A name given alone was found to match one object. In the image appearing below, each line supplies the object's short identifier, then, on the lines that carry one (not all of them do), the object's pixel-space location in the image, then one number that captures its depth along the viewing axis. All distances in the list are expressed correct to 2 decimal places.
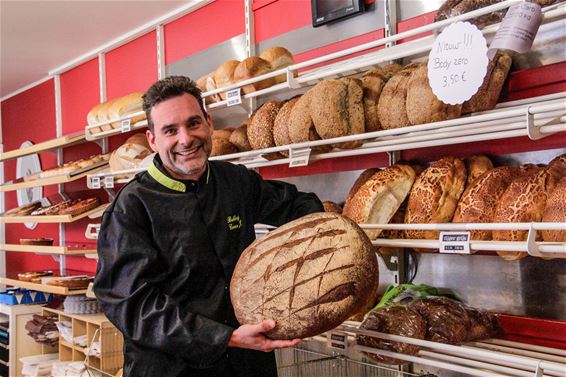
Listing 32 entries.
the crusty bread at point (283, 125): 2.23
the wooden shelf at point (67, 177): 3.85
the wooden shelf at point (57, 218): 3.92
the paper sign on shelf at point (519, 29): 1.44
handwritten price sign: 1.48
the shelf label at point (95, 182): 3.62
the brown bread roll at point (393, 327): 1.71
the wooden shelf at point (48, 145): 3.96
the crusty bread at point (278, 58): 2.54
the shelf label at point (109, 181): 3.53
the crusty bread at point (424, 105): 1.72
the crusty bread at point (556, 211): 1.47
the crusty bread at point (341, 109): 1.97
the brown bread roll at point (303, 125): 2.09
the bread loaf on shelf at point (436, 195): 1.80
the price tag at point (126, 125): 3.18
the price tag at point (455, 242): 1.56
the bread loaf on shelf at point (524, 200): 1.56
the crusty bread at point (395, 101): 1.85
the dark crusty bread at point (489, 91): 1.70
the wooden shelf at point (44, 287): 3.86
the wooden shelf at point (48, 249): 3.92
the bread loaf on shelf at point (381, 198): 1.90
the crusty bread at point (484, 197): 1.67
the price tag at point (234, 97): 2.40
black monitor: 2.45
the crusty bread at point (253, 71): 2.49
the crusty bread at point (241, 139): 2.61
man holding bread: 1.63
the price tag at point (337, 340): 1.80
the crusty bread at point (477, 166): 1.85
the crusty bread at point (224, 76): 2.66
